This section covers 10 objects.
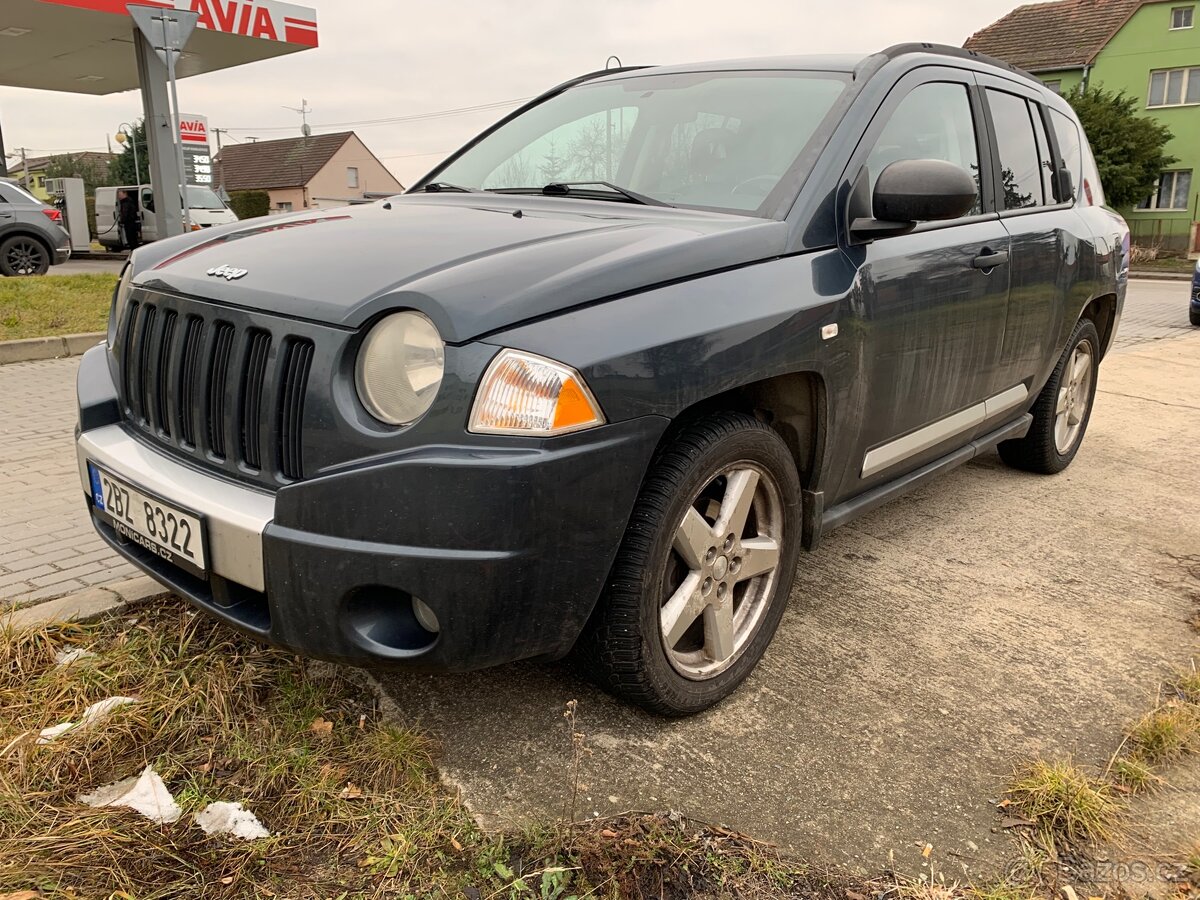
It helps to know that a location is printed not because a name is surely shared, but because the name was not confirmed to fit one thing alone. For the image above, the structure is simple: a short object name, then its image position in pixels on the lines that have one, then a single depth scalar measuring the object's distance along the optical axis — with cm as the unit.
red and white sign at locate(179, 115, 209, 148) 2578
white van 1933
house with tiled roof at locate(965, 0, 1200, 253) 3531
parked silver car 1387
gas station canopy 1481
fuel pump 2205
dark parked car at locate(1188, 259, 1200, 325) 1177
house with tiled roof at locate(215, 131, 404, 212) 5950
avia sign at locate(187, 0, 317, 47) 1557
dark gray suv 189
